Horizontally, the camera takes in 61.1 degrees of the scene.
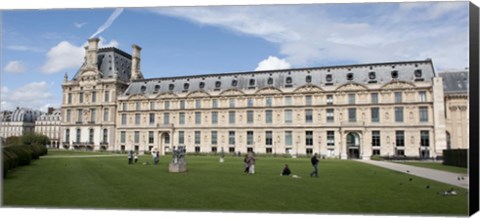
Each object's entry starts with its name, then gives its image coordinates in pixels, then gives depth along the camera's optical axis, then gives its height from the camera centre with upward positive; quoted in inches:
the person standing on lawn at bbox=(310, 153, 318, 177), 1112.8 -103.0
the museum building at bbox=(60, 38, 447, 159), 2837.1 +107.8
